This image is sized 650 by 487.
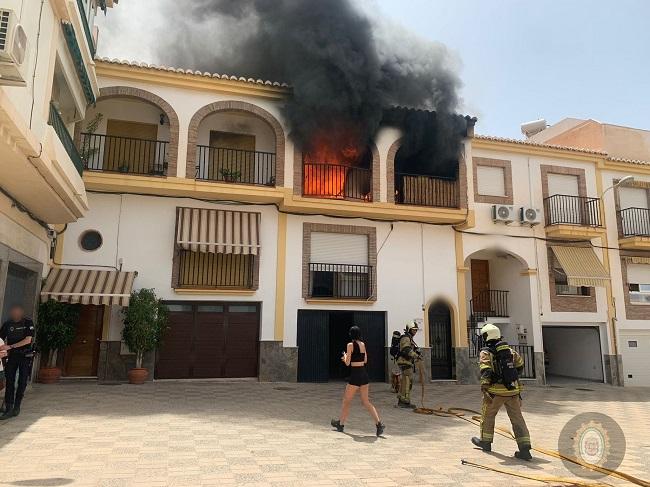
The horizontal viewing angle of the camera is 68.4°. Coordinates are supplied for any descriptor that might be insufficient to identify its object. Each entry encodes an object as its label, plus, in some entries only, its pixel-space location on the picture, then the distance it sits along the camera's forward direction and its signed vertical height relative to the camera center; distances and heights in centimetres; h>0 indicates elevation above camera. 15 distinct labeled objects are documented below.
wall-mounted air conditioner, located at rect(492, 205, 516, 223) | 1619 +382
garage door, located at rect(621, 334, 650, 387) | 1722 -110
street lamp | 1594 +495
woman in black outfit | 709 -74
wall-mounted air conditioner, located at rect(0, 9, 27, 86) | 514 +298
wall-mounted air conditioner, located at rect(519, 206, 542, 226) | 1643 +380
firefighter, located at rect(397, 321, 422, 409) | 994 -73
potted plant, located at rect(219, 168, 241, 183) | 1423 +443
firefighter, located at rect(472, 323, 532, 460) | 622 -76
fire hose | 511 -163
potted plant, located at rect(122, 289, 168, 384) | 1208 -10
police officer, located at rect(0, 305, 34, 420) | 737 -53
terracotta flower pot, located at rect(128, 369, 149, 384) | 1209 -129
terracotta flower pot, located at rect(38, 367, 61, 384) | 1162 -125
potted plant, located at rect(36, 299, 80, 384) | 1139 -19
